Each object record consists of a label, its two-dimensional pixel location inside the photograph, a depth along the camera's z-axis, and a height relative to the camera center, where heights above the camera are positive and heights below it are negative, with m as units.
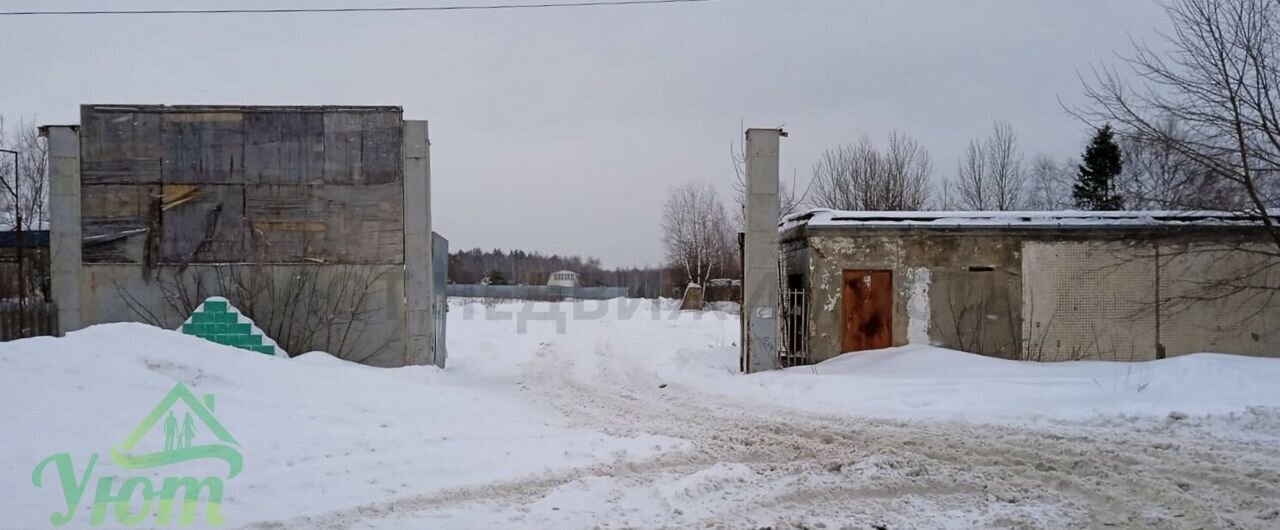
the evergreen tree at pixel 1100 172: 33.75 +4.43
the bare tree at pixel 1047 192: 36.09 +3.97
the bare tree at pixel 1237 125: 12.21 +2.33
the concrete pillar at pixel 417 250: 14.03 +0.58
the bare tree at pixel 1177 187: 12.72 +1.44
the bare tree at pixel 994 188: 34.06 +3.83
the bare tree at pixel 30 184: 28.58 +3.98
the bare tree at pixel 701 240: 47.72 +2.41
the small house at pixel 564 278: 84.88 +0.29
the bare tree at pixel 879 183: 31.97 +3.87
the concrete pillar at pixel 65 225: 13.53 +1.06
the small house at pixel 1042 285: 13.62 -0.17
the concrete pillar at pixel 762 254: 13.84 +0.43
